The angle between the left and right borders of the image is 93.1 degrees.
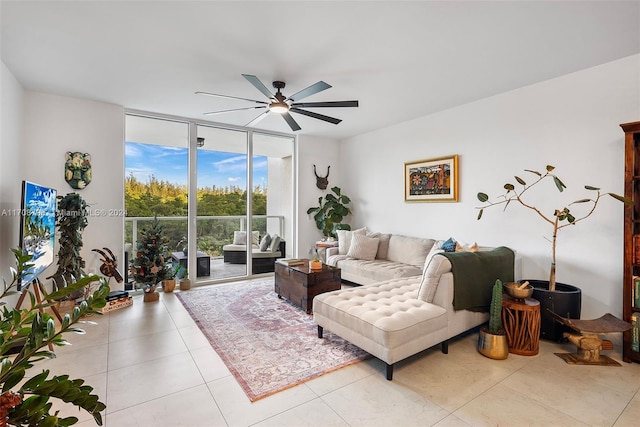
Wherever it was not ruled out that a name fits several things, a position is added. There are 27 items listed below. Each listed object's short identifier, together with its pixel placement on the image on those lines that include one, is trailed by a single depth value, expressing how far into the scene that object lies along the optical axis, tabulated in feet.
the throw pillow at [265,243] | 18.75
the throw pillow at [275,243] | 19.06
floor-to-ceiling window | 15.43
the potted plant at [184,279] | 15.48
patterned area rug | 7.74
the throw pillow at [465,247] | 11.42
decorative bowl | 8.98
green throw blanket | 8.96
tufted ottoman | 7.50
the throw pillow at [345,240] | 17.15
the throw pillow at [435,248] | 13.35
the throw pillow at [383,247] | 16.48
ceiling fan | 9.12
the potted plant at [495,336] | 8.56
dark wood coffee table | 11.92
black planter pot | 9.38
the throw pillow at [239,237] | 18.24
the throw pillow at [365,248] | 16.14
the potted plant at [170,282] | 14.89
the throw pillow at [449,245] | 12.62
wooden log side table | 8.82
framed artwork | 14.29
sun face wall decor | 13.05
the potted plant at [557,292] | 9.39
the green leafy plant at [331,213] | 19.45
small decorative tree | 13.43
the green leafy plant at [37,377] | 2.64
